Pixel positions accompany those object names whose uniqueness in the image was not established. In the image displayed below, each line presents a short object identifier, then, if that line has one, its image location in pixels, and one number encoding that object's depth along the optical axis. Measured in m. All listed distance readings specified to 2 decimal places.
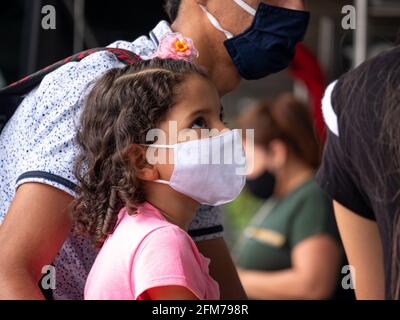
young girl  2.40
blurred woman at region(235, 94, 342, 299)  4.13
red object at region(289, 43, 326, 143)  5.03
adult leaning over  2.37
